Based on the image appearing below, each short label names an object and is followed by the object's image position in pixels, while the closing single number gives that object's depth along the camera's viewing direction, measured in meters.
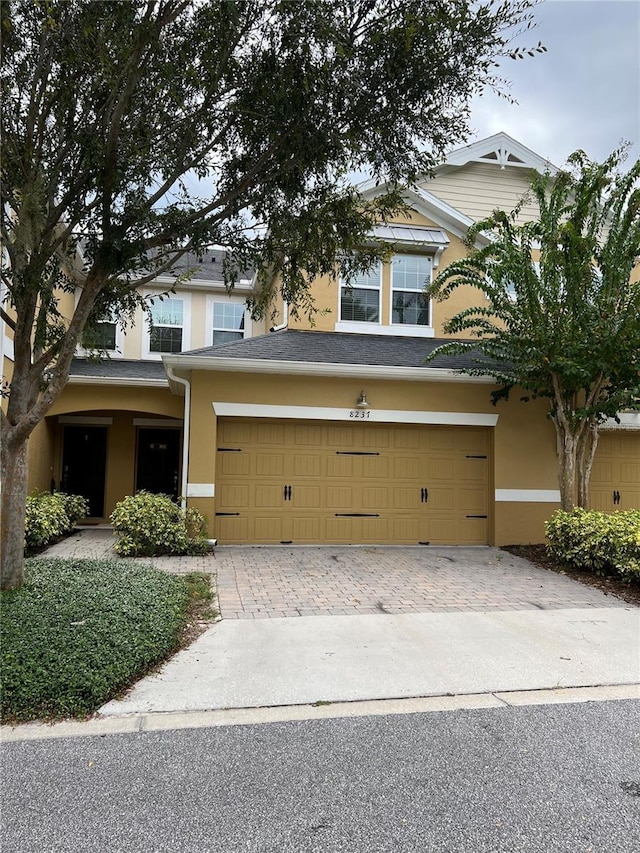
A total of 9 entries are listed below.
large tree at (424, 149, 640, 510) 8.84
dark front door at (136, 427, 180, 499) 14.05
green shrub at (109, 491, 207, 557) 8.82
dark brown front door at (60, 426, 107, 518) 13.59
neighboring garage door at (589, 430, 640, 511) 11.22
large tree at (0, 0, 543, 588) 5.13
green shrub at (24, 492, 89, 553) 9.09
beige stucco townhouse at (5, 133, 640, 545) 9.91
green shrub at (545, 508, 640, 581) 7.79
